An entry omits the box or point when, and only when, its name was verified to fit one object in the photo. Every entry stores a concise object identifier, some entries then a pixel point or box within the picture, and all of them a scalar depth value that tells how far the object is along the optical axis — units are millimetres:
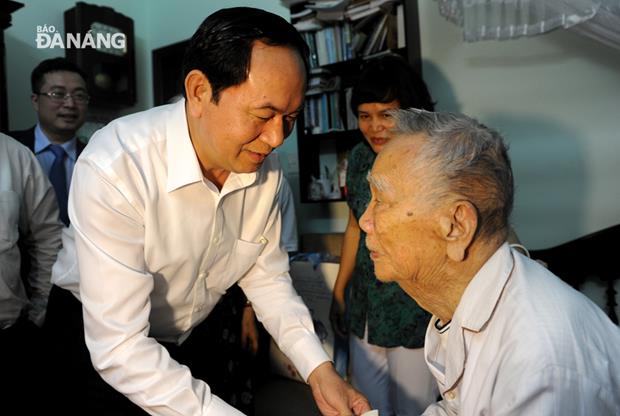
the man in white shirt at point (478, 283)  702
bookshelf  2764
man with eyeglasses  2516
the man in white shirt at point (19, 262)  1442
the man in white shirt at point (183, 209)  962
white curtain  1532
